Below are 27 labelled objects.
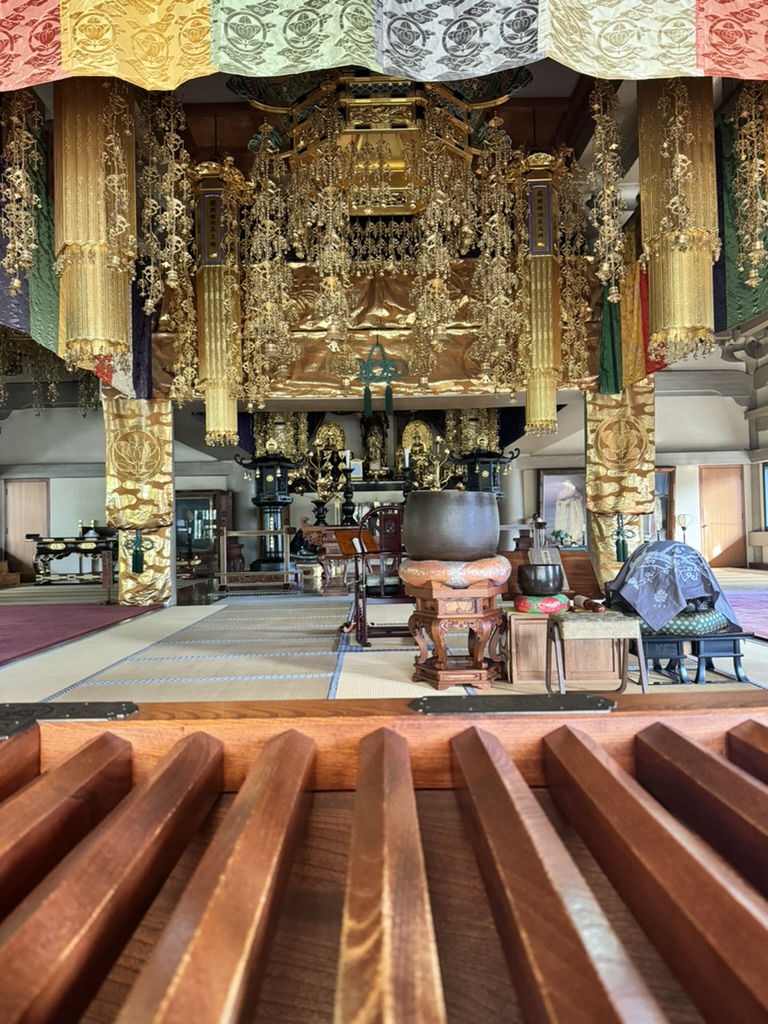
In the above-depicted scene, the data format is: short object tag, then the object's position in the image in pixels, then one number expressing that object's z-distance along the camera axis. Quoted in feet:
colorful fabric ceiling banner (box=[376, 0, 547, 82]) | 8.44
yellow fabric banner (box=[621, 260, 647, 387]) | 20.92
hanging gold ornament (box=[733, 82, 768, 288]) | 11.41
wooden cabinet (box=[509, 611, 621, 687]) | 11.02
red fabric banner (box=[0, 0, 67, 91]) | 8.36
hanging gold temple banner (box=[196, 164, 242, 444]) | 19.53
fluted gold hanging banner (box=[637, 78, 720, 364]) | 10.87
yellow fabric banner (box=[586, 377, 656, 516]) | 24.85
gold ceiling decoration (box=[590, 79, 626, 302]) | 12.80
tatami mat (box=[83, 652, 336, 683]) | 11.91
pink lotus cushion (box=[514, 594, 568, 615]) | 10.85
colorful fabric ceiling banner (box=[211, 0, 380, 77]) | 8.45
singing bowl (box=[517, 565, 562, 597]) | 10.97
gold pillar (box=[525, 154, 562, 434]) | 19.03
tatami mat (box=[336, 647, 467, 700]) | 10.39
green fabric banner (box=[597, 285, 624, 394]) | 23.02
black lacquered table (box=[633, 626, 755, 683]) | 10.99
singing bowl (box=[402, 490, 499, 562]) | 10.19
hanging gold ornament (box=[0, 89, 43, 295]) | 11.60
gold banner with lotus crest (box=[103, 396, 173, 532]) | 24.89
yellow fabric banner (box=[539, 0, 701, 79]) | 8.37
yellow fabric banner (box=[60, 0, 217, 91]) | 8.43
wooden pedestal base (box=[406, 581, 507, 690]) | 10.61
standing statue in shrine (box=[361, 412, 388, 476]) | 39.29
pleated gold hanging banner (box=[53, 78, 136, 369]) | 10.75
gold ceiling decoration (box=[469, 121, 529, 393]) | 17.89
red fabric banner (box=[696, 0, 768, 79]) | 8.39
